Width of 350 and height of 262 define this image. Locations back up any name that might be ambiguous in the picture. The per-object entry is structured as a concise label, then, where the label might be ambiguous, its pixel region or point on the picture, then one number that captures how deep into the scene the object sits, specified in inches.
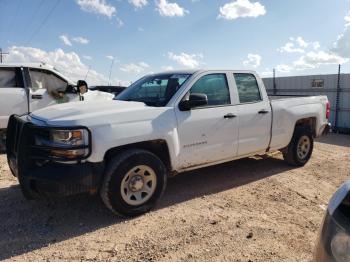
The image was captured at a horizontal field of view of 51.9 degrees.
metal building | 485.1
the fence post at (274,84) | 617.0
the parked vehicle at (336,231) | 71.6
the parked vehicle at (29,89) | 310.7
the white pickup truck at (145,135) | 152.0
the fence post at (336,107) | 493.0
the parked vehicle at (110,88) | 500.6
